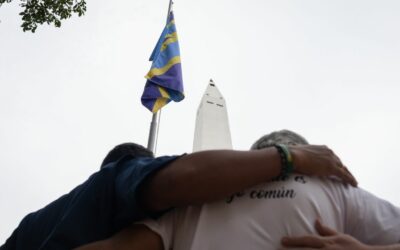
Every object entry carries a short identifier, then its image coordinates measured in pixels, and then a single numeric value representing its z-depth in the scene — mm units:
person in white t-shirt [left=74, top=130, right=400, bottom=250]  1596
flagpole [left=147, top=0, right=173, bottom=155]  7356
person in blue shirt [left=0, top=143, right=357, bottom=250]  1613
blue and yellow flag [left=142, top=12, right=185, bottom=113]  7965
